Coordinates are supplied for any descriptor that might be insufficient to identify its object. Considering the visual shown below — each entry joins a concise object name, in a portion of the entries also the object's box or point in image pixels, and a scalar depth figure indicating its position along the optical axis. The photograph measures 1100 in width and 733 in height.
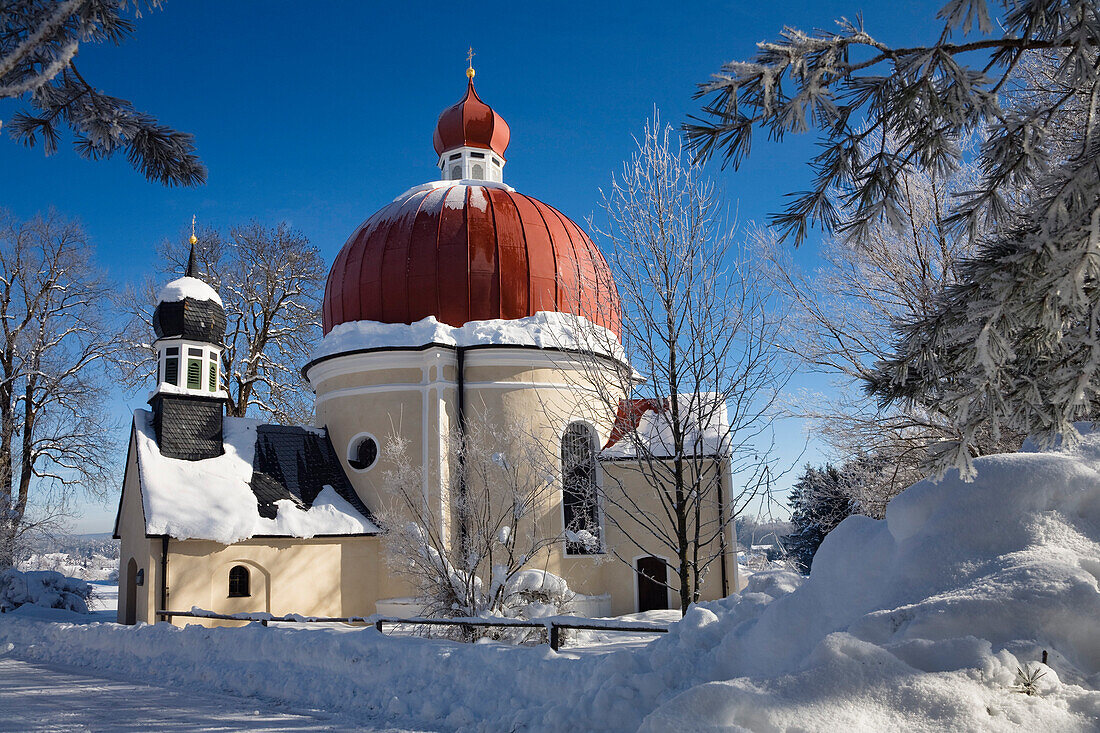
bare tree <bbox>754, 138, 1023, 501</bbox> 11.35
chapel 17.41
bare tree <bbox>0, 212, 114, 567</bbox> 21.94
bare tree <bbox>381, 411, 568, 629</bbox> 12.87
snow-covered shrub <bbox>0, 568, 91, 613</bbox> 19.84
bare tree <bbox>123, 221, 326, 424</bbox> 25.80
